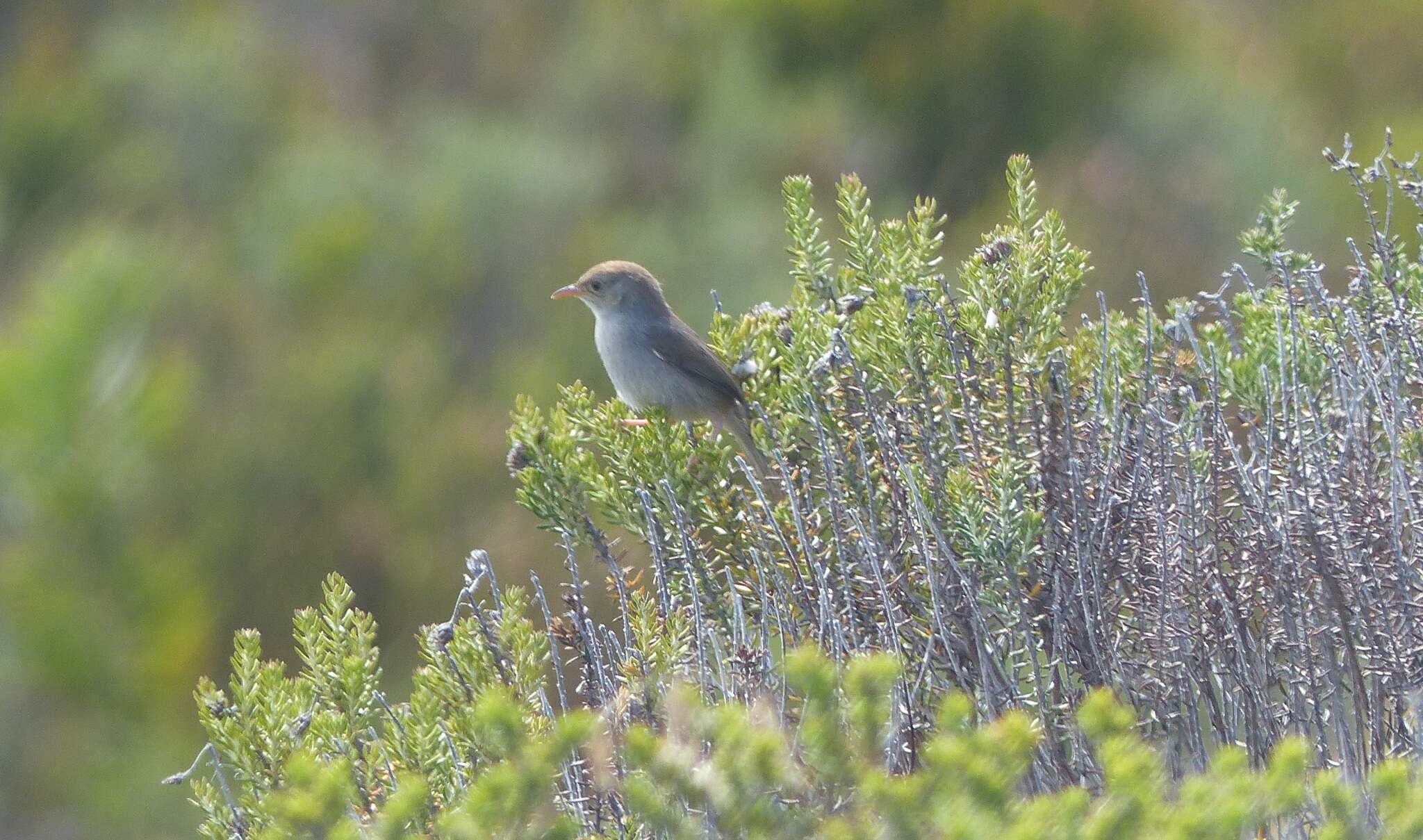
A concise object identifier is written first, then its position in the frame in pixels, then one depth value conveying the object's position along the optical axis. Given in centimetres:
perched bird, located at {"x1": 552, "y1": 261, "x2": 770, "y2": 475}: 1015
